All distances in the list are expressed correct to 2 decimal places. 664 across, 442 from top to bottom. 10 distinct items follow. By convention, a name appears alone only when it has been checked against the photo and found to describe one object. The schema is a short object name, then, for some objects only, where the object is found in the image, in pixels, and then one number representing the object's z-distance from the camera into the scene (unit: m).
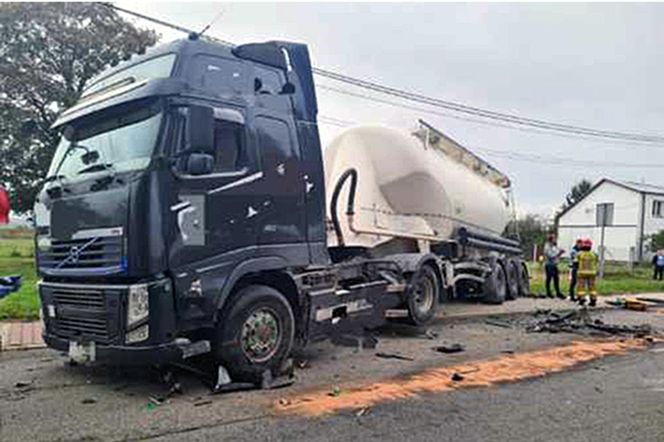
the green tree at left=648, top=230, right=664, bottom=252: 42.22
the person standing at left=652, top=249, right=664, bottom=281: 26.75
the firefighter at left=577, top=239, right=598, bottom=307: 15.23
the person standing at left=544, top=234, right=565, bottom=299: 17.05
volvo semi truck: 5.98
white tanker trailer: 10.54
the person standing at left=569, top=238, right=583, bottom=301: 16.02
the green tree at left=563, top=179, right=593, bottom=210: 72.06
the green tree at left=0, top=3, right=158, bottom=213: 23.70
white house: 47.78
